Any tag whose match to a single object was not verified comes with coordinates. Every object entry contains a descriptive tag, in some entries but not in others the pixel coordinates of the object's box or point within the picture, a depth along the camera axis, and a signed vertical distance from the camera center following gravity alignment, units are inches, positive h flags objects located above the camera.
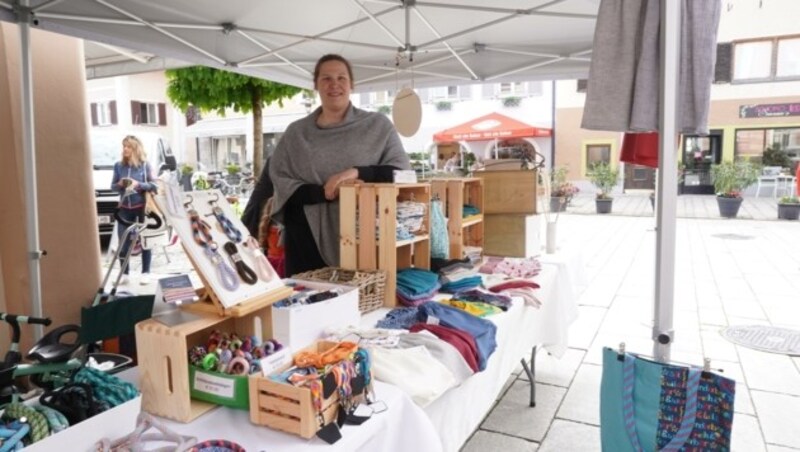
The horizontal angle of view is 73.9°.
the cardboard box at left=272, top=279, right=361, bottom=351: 50.7 -14.2
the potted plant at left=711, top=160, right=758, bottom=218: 431.2 -6.0
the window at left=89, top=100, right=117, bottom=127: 823.1 +106.9
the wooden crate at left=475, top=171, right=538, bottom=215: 114.6 -3.0
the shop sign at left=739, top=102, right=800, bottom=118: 564.1 +69.6
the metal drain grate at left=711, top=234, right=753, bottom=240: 335.9 -39.1
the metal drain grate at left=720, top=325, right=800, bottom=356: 143.2 -46.3
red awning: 548.4 +49.8
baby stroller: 43.5 -11.7
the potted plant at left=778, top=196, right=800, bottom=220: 410.0 -25.8
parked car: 291.1 +13.7
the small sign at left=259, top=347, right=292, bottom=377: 43.6 -15.3
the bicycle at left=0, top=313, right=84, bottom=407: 35.8 -13.4
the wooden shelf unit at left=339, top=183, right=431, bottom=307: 74.4 -7.1
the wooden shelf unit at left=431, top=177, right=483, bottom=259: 98.7 -5.2
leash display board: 47.5 -7.1
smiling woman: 84.5 +3.2
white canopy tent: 107.8 +37.2
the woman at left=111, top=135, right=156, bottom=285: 231.8 +6.1
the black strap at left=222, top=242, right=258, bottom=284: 50.6 -8.3
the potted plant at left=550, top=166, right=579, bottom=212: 448.2 -3.3
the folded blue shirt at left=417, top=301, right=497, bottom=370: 64.1 -17.9
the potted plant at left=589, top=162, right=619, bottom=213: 485.7 -6.3
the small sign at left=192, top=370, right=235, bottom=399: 43.4 -16.8
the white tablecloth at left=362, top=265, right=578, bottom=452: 59.4 -26.1
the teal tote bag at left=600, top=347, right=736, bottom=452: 57.1 -26.1
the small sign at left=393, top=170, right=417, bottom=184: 77.9 +0.3
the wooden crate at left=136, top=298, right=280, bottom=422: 42.7 -15.3
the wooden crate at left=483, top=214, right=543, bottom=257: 116.5 -12.8
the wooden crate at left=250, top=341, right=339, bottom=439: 39.6 -17.4
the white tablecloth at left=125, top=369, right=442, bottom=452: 39.9 -19.7
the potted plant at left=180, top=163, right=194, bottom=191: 625.6 +8.4
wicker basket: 70.3 -13.6
